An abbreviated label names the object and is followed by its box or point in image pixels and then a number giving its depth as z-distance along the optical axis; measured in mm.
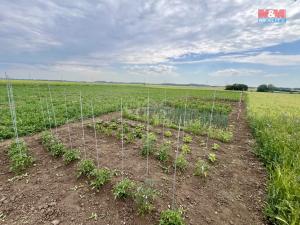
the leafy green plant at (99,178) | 3051
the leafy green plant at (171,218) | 2295
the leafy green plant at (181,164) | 3783
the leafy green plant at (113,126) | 6266
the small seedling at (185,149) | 4596
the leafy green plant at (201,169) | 3617
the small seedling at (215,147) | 5086
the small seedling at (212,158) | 4272
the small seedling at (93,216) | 2521
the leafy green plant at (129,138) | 5148
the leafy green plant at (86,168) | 3383
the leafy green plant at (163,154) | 4098
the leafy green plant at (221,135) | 6041
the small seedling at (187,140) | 5539
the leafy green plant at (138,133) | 5661
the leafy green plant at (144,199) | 2600
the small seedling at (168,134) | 6002
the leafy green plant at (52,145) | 4160
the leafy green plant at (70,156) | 3820
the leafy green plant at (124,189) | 2797
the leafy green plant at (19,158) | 3641
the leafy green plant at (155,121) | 7517
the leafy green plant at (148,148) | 4289
